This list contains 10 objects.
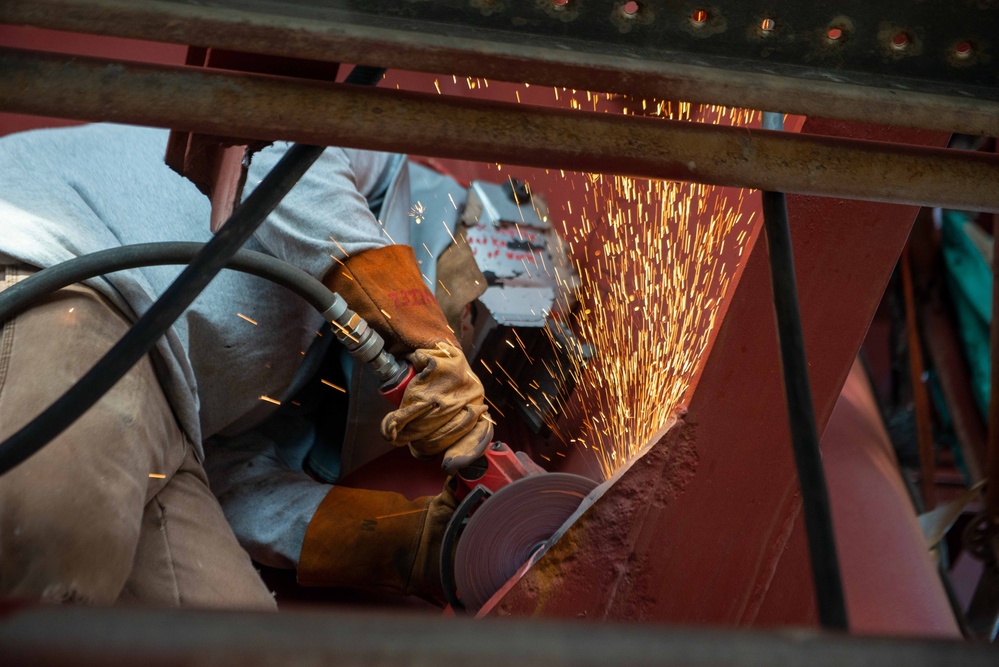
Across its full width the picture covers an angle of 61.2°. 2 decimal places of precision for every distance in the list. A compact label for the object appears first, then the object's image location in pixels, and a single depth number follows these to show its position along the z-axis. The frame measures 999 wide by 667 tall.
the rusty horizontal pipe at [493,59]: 0.88
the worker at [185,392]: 1.45
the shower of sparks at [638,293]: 1.81
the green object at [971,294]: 3.57
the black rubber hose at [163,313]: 1.02
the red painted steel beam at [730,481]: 1.56
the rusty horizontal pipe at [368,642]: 0.60
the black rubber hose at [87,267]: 1.51
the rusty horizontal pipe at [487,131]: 0.93
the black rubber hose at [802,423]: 0.91
